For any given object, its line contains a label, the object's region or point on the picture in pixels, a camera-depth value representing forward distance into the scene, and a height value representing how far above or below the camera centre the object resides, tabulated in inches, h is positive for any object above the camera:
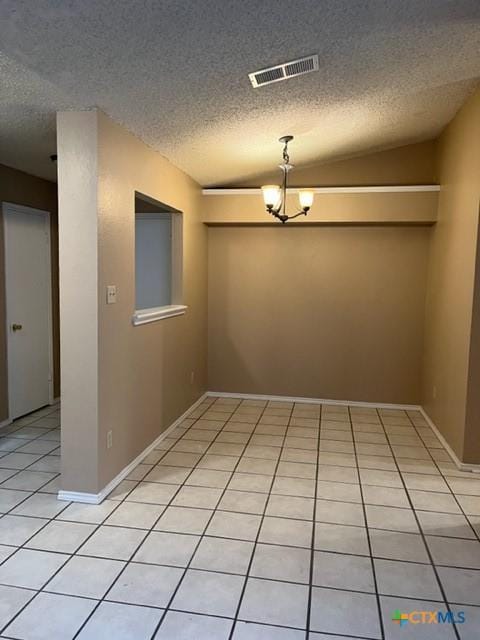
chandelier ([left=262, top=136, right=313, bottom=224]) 150.9 +28.0
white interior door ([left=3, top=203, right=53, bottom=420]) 167.6 -12.1
